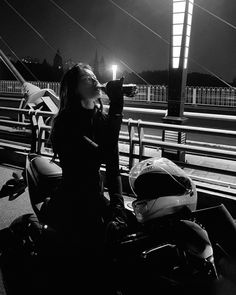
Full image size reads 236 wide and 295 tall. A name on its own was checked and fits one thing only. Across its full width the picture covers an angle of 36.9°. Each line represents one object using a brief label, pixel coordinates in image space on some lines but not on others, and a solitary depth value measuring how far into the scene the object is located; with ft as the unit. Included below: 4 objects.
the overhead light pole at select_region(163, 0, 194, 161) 22.91
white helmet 7.12
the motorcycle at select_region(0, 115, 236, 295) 6.31
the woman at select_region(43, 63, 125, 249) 7.84
